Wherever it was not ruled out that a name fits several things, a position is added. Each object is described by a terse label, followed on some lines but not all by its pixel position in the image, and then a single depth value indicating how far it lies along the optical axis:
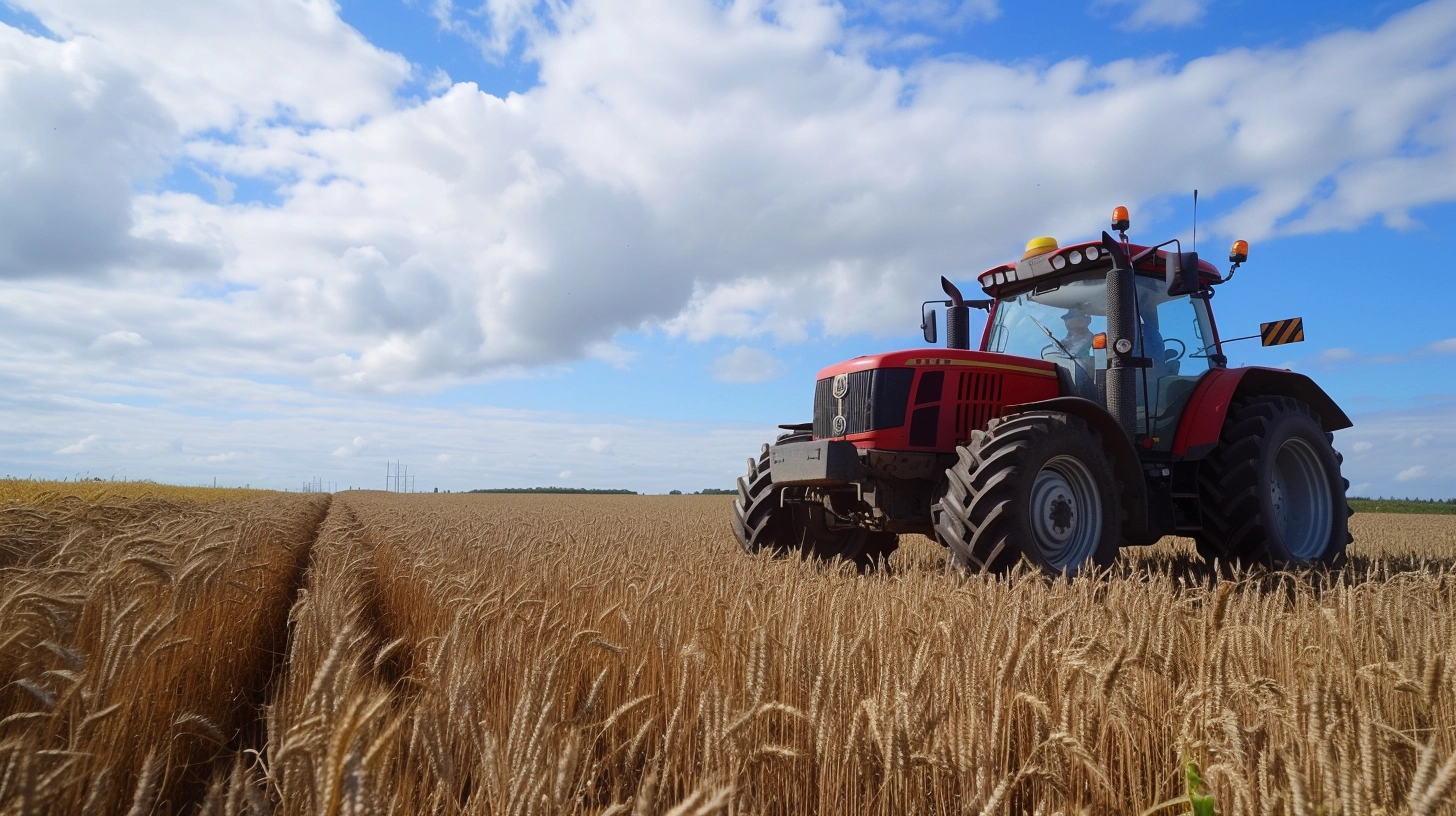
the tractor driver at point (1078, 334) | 5.75
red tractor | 4.68
